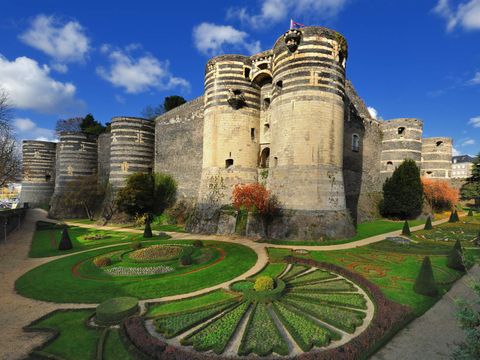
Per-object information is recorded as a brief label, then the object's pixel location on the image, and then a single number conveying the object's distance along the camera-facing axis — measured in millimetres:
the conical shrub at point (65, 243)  19156
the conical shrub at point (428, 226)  23516
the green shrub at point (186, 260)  14547
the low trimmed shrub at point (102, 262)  14633
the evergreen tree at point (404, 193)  28953
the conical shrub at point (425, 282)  10227
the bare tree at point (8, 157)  26188
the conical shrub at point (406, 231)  21084
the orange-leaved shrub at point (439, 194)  32906
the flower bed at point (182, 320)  8195
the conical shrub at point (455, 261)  13117
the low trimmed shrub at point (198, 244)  18456
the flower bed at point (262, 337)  7184
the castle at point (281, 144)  19797
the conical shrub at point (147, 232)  22766
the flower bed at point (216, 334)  7409
